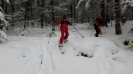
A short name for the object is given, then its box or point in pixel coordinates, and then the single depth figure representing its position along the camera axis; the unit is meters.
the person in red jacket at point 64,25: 9.29
